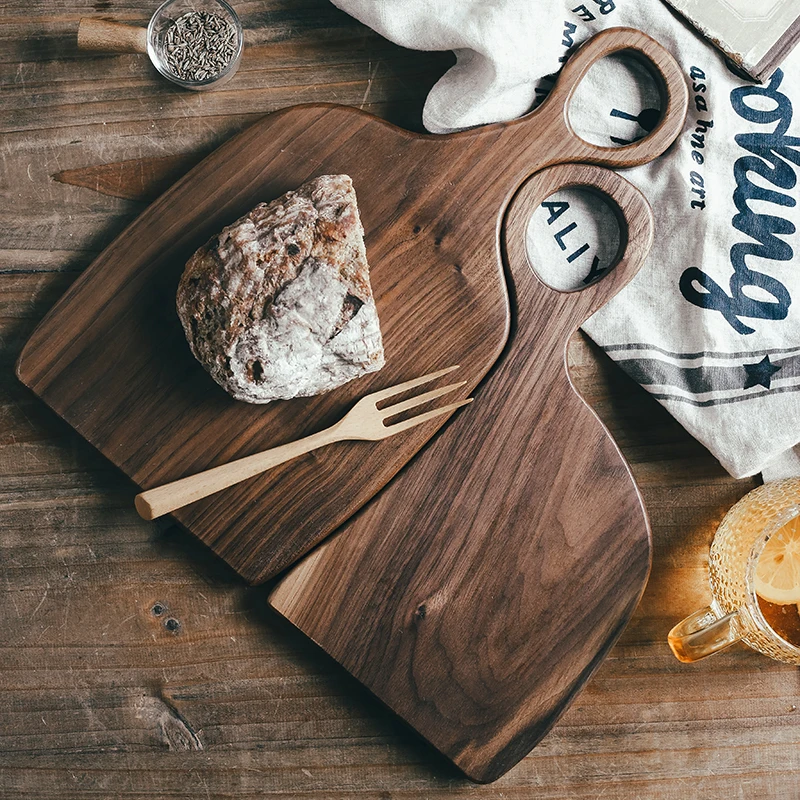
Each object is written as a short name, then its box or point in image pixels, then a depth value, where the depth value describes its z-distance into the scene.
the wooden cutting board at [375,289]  0.77
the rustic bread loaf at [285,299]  0.72
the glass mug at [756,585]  0.74
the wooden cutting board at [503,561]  0.76
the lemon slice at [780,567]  0.75
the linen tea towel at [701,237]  0.79
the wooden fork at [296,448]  0.75
